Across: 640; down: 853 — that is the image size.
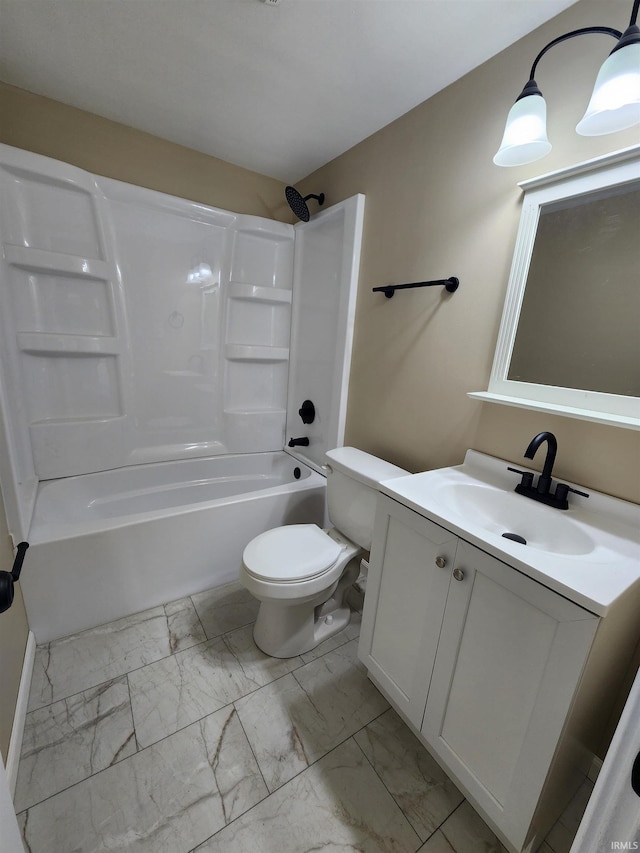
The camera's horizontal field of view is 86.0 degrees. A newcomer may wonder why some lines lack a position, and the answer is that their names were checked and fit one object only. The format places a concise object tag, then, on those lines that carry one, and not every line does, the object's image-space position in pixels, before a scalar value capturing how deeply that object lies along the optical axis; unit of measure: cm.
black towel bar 135
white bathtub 141
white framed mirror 94
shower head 192
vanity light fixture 77
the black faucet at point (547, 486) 99
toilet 129
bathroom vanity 71
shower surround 155
